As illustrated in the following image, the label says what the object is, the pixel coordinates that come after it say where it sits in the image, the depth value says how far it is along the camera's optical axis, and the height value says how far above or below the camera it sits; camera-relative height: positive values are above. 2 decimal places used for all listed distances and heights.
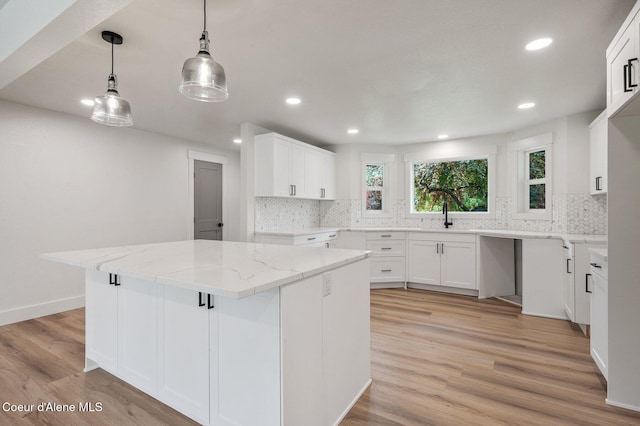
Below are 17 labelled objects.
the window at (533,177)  4.10 +0.46
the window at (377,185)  5.50 +0.46
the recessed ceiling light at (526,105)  3.44 +1.15
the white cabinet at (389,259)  4.87 -0.72
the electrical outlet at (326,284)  1.68 -0.38
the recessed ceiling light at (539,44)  2.17 +1.15
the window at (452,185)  5.01 +0.42
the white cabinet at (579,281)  3.01 -0.67
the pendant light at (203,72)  1.62 +0.71
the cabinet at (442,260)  4.38 -0.69
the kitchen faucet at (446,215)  5.05 -0.07
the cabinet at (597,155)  3.18 +0.58
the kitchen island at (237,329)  1.41 -0.62
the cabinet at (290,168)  4.12 +0.61
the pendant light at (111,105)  2.07 +0.70
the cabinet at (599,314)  2.01 -0.69
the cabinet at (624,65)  1.57 +0.78
